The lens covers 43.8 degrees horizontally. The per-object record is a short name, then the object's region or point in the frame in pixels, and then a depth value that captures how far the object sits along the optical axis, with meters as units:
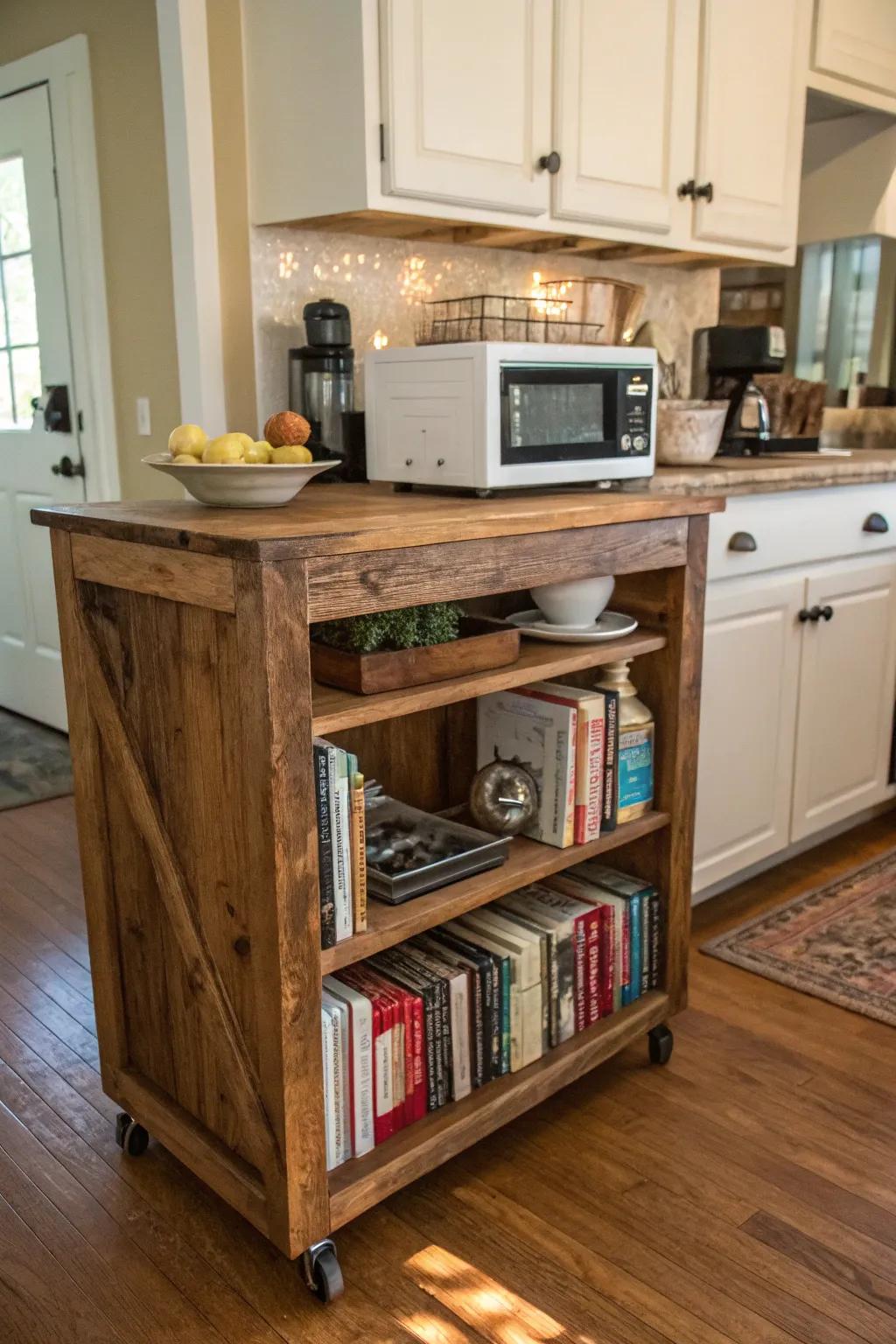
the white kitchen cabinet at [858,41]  2.72
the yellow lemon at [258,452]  1.45
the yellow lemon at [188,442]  1.46
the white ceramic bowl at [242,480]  1.42
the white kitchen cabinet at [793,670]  2.28
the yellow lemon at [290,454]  1.46
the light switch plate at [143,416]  2.95
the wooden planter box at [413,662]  1.41
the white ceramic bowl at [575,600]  1.75
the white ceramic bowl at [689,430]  2.42
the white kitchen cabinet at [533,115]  1.87
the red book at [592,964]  1.82
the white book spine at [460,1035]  1.63
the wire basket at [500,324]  2.10
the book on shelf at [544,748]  1.75
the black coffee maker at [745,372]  2.66
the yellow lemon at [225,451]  1.42
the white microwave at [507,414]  1.68
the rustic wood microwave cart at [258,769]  1.27
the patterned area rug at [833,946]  2.17
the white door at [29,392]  3.24
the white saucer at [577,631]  1.75
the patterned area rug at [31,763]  3.18
